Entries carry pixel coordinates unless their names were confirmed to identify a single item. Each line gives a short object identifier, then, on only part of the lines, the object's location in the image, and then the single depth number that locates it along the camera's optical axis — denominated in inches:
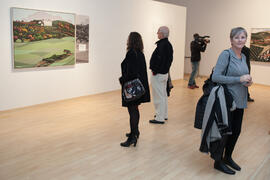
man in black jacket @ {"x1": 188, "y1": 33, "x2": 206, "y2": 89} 378.3
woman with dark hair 155.6
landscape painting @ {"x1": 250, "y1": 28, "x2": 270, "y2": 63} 416.5
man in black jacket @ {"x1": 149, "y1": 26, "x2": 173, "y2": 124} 203.8
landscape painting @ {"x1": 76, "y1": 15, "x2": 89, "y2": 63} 287.6
